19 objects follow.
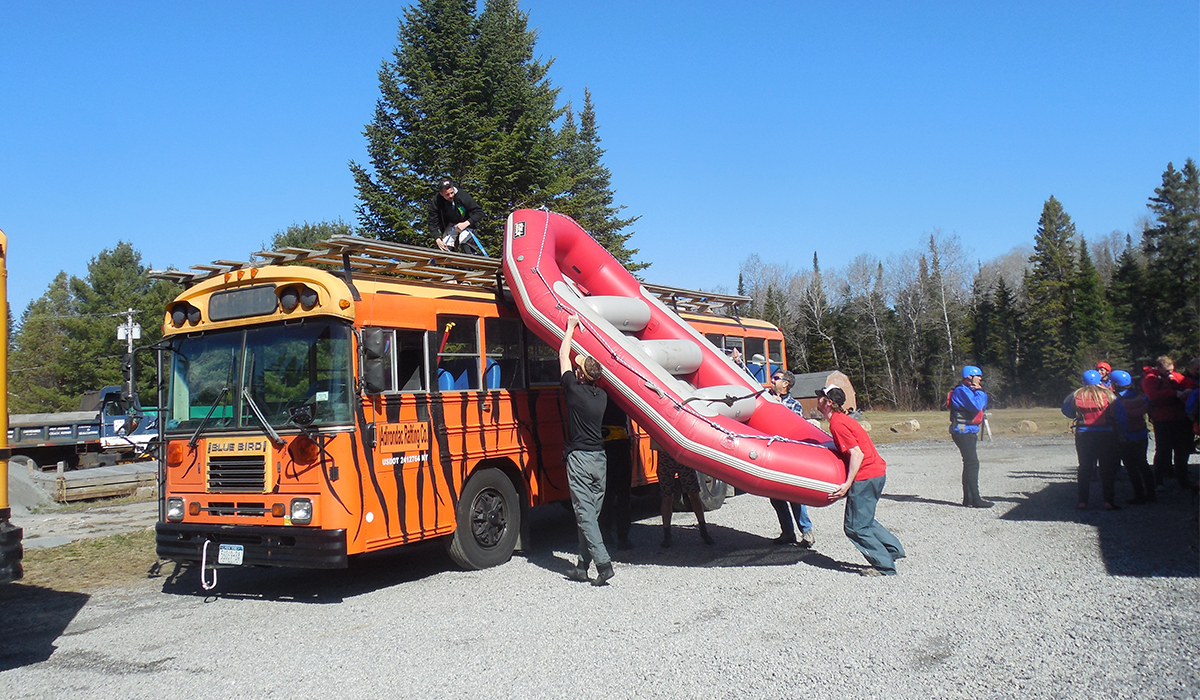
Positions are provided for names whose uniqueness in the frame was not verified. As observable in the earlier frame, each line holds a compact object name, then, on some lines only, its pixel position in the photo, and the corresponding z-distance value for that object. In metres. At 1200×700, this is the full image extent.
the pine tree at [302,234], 44.34
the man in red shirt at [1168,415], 11.17
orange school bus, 6.85
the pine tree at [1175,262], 46.22
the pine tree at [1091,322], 51.81
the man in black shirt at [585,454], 7.39
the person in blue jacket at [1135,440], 10.38
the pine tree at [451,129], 24.50
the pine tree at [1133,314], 50.81
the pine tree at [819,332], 62.66
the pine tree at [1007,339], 59.62
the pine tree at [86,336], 50.22
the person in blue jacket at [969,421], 10.56
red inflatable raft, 7.23
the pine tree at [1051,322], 54.94
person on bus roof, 10.45
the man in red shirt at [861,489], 7.21
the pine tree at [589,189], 30.68
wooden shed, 36.88
